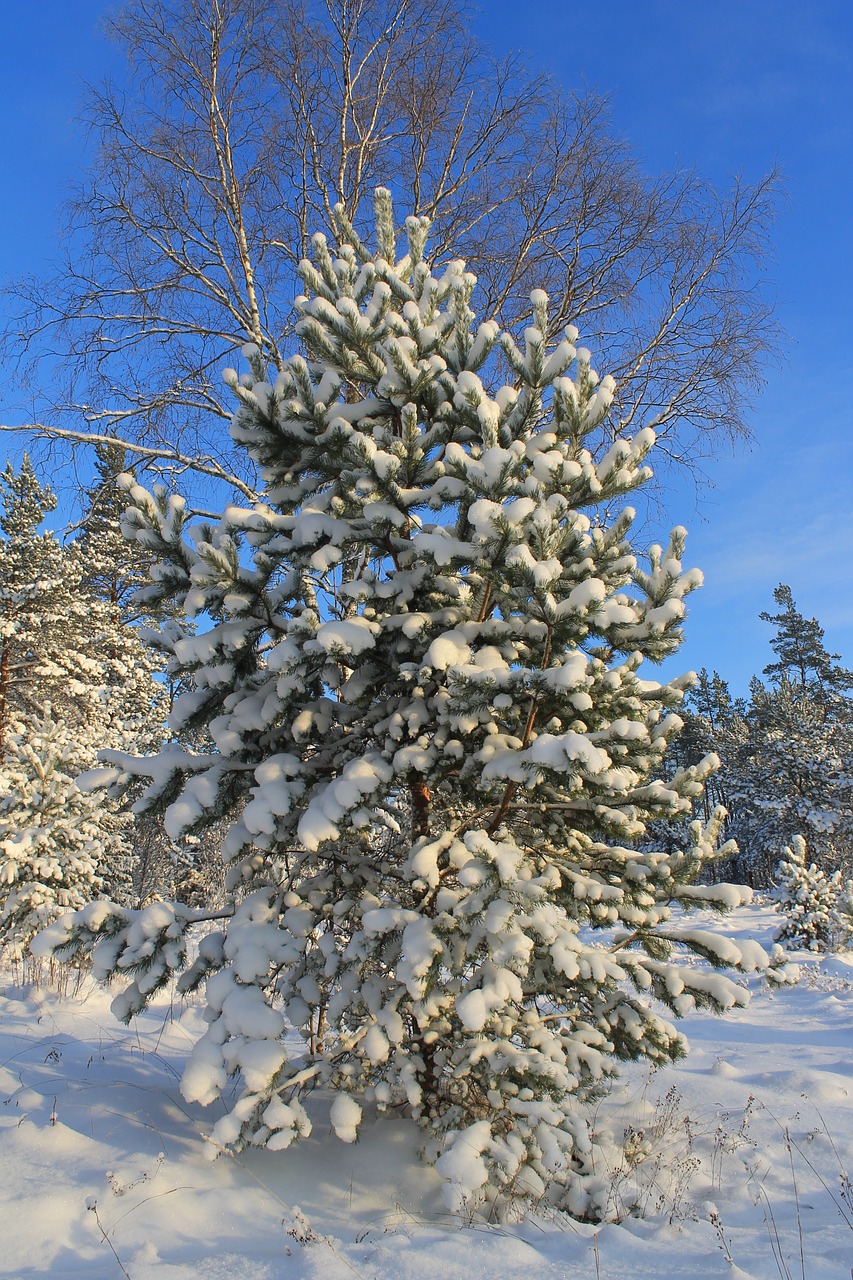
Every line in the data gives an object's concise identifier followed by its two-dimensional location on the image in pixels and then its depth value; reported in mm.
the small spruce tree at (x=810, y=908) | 12070
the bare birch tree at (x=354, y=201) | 6168
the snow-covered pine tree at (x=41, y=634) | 14688
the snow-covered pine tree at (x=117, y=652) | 16172
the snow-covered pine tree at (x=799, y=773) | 25906
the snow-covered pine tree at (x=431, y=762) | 2891
